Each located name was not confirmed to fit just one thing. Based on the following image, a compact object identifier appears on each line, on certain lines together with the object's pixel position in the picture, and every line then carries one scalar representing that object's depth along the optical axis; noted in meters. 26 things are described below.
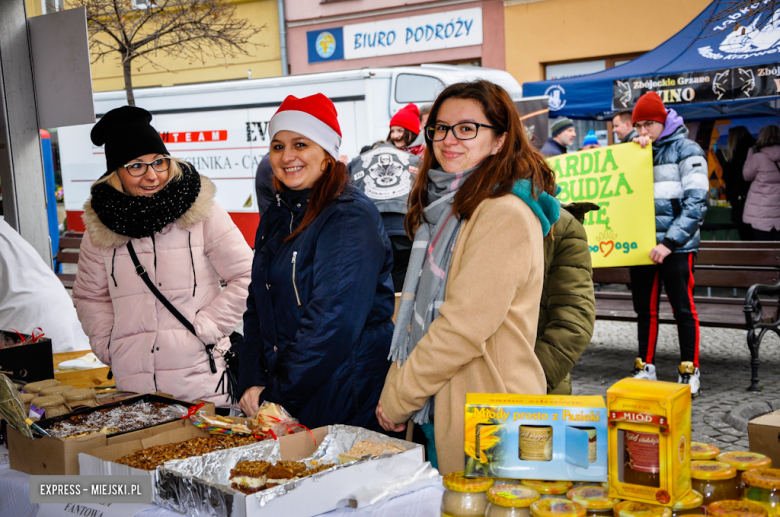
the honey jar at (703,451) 1.62
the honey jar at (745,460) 1.55
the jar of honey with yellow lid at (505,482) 1.58
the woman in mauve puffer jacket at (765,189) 9.70
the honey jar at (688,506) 1.42
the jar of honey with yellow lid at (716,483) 1.51
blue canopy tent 7.37
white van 11.31
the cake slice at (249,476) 1.79
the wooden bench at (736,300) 5.83
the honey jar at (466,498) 1.53
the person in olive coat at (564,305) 2.78
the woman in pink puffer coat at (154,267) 2.94
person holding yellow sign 5.31
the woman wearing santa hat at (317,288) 2.35
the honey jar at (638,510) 1.37
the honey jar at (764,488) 1.42
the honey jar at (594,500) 1.44
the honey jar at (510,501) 1.46
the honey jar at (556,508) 1.39
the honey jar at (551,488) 1.55
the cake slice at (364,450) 1.94
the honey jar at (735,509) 1.34
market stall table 1.79
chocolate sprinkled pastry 2.31
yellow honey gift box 1.39
